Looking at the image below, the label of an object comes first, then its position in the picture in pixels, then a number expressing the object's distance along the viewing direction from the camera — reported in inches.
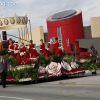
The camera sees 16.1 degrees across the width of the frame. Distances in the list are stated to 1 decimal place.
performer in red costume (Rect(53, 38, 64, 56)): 807.7
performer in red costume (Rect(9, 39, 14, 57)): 815.8
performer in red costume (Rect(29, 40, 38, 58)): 771.4
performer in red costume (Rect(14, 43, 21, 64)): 761.1
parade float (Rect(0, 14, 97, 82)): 731.4
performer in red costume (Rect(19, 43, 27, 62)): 767.9
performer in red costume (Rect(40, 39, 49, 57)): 786.8
